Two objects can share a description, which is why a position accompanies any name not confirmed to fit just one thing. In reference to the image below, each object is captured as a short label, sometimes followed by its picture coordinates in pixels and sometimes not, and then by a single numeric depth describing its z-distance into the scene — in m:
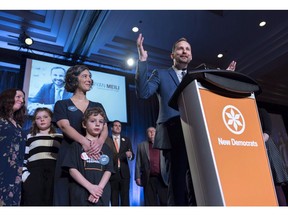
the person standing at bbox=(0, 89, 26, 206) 1.60
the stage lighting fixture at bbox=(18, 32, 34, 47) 4.12
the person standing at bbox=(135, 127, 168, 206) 3.24
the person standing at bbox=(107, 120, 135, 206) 3.08
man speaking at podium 1.10
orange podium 0.83
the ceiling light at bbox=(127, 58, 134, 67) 4.84
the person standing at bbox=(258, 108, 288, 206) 1.68
